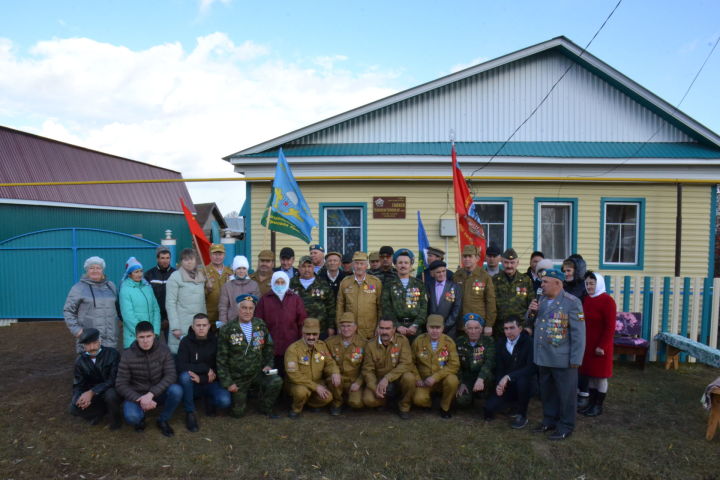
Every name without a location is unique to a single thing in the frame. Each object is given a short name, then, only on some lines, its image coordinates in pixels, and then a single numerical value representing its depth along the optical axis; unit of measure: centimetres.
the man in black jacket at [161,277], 597
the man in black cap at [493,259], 624
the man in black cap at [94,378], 467
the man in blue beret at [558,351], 442
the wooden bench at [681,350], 592
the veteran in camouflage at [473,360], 509
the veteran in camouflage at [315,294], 562
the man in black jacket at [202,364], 489
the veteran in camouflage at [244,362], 493
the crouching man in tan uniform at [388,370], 499
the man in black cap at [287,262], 588
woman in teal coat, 526
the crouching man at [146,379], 453
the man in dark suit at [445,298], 557
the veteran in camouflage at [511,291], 562
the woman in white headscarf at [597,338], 493
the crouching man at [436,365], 499
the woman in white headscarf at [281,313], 532
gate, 1016
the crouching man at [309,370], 499
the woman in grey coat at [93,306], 513
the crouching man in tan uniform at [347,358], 510
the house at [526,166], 1009
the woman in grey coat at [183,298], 535
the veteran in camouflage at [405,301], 539
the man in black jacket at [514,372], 482
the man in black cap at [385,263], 608
